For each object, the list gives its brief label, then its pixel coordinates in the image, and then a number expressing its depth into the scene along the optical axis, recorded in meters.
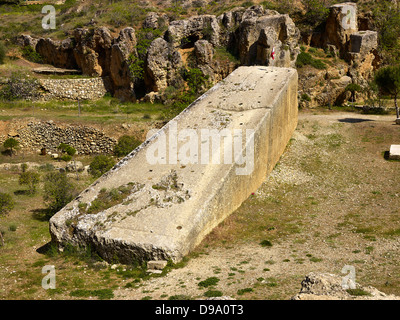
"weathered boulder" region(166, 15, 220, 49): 34.41
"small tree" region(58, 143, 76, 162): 26.88
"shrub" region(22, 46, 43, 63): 40.41
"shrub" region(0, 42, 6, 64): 38.25
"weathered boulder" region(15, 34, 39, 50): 41.28
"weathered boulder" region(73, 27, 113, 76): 35.91
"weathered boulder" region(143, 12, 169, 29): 36.84
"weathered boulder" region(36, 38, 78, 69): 38.67
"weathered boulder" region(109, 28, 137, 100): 34.28
